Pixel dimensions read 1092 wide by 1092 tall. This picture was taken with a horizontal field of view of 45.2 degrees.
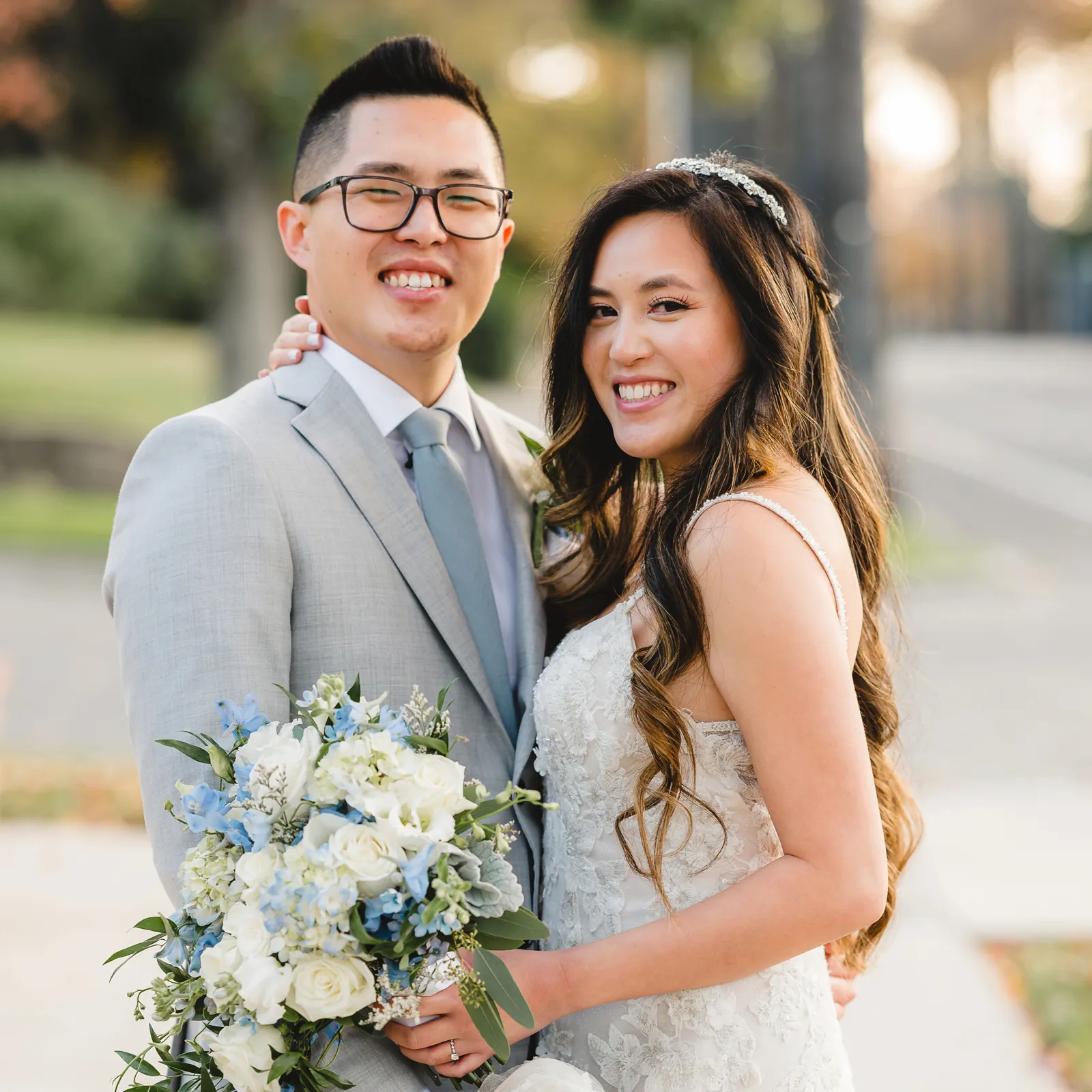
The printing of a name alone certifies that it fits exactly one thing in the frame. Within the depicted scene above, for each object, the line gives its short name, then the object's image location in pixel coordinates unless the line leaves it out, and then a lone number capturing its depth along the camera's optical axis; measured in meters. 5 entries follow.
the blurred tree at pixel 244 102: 11.80
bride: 2.25
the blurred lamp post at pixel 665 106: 19.42
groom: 2.27
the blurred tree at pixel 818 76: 9.70
